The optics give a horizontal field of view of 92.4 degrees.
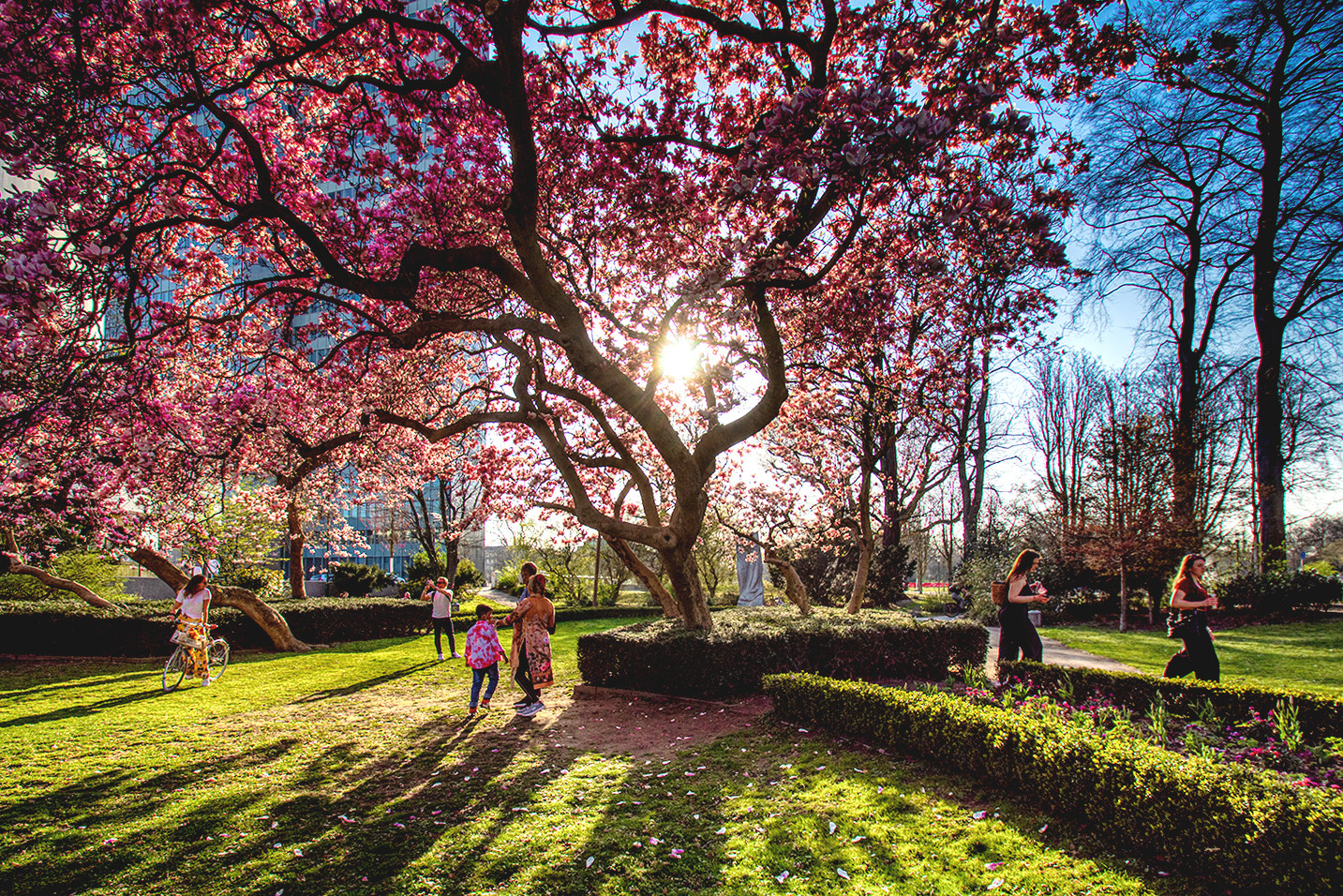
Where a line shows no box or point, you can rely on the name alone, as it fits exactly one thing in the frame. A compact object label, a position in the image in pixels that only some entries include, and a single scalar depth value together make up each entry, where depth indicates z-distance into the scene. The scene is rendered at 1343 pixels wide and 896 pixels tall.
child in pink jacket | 8.23
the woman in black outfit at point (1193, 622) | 6.64
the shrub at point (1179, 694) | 5.60
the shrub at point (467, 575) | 30.11
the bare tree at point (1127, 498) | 17.69
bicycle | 10.23
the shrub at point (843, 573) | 21.25
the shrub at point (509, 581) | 31.16
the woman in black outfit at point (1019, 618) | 7.59
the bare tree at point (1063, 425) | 25.53
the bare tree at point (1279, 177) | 16.31
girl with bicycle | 10.12
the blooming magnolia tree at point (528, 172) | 4.56
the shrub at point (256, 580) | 20.64
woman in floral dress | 7.93
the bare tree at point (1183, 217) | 17.89
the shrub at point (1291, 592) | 17.48
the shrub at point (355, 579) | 27.88
